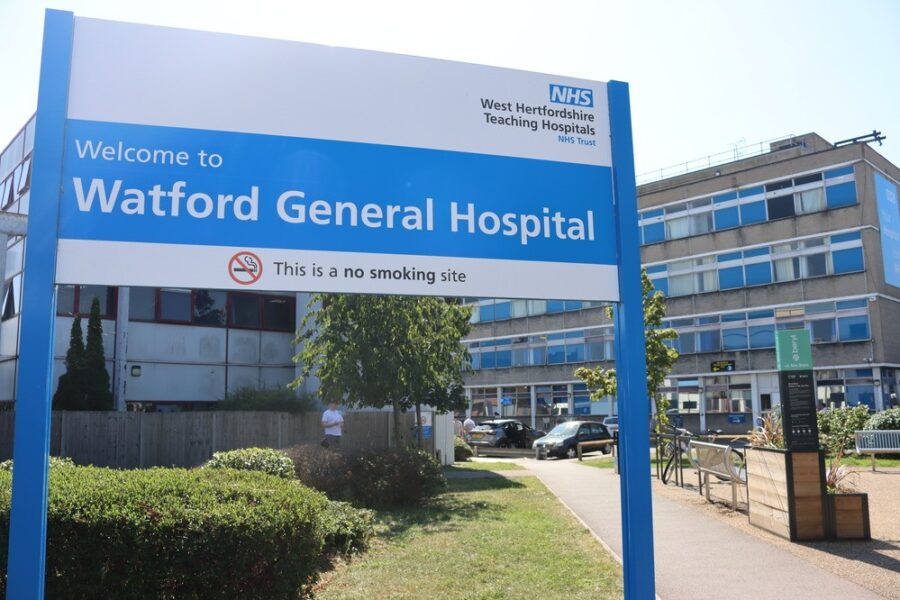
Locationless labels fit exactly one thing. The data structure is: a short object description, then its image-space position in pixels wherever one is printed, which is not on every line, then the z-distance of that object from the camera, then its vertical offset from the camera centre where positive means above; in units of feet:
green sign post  31.14 +0.38
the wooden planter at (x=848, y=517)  30.48 -4.71
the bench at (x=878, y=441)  64.23 -3.69
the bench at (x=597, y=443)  91.10 -4.98
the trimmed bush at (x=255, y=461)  34.65 -2.48
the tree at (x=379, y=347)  51.11 +3.93
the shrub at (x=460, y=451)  85.25 -5.25
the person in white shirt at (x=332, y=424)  50.62 -1.23
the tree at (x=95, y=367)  58.70 +3.20
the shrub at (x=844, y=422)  77.87 -2.55
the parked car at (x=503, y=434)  114.42 -4.70
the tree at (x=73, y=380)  58.23 +2.22
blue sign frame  11.82 +0.91
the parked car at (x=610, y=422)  136.56 -3.75
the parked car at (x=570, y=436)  92.48 -4.24
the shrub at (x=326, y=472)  39.86 -3.45
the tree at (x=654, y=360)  74.49 +3.96
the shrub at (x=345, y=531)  28.47 -4.78
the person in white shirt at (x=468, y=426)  110.83 -3.24
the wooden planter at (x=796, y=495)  30.40 -3.88
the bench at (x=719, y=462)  39.04 -3.41
